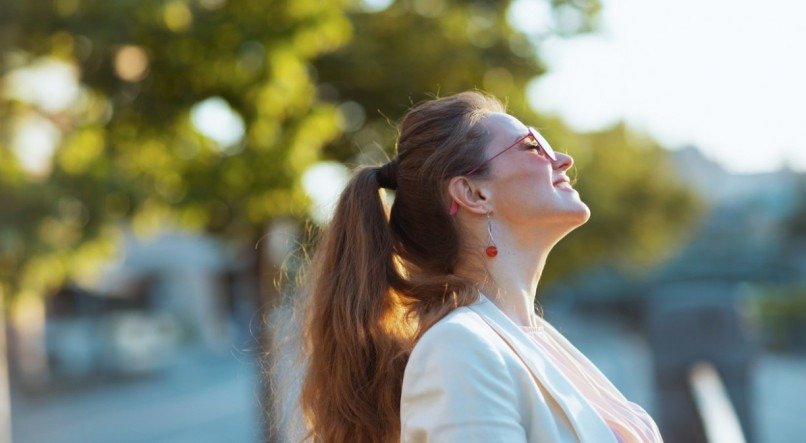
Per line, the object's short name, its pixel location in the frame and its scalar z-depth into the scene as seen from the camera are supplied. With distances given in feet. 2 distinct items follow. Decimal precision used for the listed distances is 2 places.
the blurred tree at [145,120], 25.59
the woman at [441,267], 8.05
